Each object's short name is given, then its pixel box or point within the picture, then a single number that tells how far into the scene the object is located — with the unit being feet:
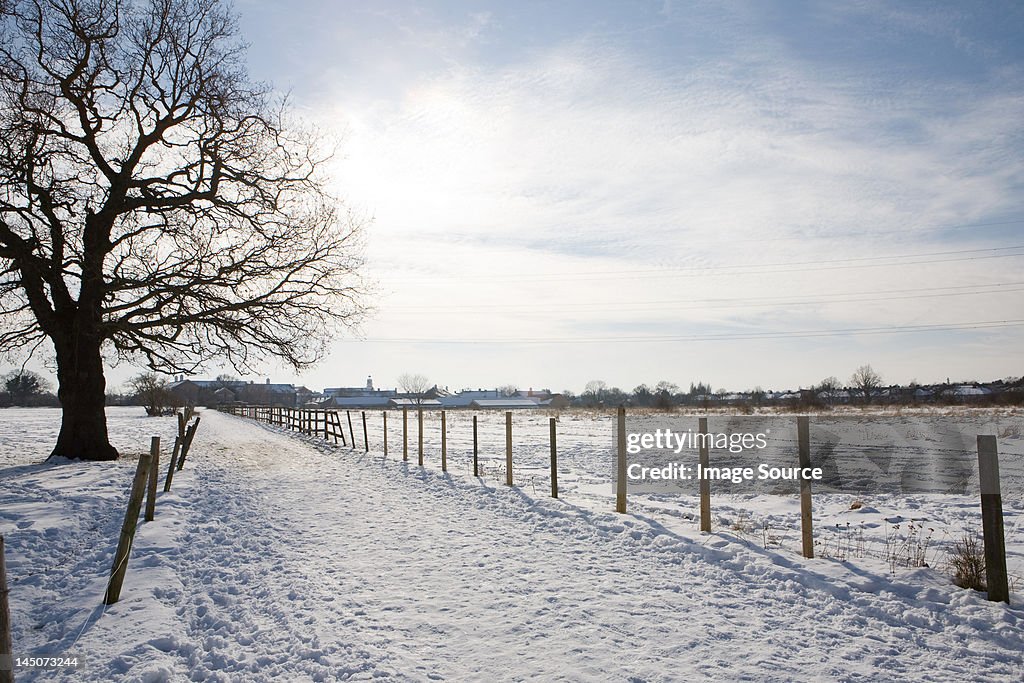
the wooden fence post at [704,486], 26.43
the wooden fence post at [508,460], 40.63
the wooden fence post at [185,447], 47.92
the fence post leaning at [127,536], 18.71
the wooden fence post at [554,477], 36.27
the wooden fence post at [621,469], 31.24
